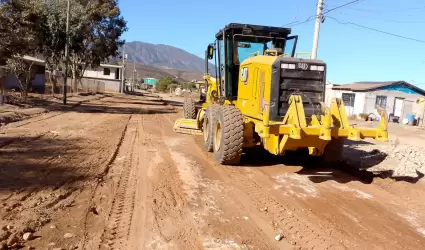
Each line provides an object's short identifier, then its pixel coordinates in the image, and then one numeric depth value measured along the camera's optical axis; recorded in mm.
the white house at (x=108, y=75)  64875
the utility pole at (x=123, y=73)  57094
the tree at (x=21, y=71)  23359
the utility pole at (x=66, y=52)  23269
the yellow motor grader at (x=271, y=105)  7180
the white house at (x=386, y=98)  31984
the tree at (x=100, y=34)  33781
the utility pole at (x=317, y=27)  17641
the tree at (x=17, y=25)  17078
